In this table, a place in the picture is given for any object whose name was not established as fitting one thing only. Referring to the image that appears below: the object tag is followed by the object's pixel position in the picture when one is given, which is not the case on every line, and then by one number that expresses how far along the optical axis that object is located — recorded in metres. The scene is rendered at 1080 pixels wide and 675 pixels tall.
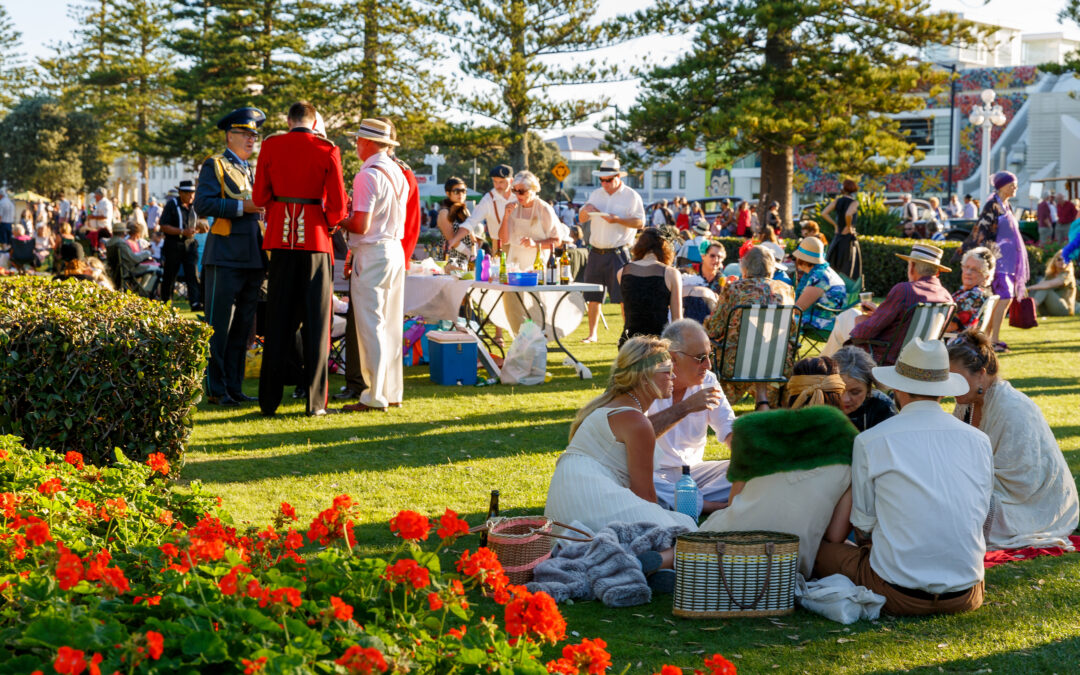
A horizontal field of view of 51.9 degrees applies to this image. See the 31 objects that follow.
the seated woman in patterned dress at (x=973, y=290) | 9.65
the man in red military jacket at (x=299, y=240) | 7.71
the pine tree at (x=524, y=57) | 31.03
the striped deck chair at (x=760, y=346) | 7.86
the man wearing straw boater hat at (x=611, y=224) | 12.01
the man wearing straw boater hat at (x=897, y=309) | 7.99
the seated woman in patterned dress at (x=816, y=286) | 9.41
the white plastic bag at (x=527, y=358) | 9.85
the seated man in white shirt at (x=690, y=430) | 5.70
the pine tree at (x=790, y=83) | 25.56
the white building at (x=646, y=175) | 87.40
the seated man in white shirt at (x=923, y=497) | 4.08
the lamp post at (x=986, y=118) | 28.08
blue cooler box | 9.87
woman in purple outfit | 11.88
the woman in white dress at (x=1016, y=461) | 5.14
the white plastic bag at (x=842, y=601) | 4.21
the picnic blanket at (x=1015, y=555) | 5.04
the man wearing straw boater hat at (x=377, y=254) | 7.98
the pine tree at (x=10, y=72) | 52.44
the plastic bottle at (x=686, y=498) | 5.42
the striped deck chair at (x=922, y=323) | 7.96
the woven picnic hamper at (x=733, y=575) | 4.16
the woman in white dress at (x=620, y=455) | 4.78
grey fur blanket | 4.40
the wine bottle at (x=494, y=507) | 4.87
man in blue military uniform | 8.14
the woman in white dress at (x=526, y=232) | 11.30
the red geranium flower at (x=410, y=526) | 2.88
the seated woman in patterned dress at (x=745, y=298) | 7.95
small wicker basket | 4.49
